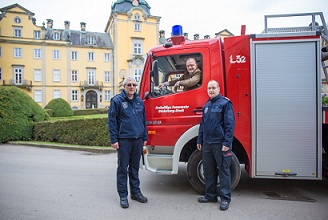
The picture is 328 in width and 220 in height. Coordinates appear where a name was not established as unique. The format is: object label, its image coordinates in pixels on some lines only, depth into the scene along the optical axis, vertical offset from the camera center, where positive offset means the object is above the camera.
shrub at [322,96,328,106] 4.44 +0.09
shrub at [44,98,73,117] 28.19 -0.09
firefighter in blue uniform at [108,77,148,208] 4.31 -0.39
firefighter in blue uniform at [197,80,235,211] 4.11 -0.49
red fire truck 4.39 +0.05
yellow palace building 41.97 +9.22
